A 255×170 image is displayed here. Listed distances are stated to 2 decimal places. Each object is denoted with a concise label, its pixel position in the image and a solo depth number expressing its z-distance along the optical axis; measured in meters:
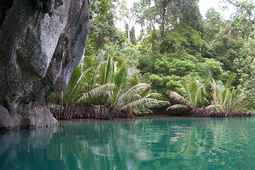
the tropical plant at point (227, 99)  12.51
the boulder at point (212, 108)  12.21
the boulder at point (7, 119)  6.66
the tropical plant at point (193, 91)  12.33
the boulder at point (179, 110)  12.20
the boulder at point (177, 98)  12.26
